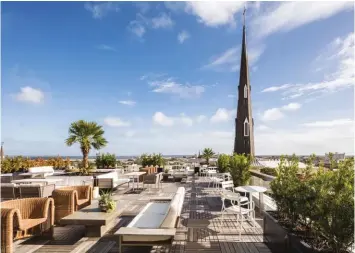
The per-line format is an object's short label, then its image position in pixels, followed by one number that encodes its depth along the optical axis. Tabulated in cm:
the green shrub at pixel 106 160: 1623
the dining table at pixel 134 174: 989
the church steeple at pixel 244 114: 2384
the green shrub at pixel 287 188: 337
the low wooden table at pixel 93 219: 426
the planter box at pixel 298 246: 263
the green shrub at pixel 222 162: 1280
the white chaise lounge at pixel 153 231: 327
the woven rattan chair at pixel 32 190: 641
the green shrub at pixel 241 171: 791
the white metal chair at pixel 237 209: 476
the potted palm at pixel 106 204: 474
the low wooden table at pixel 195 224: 517
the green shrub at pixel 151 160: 1542
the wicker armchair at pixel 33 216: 397
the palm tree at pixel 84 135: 1525
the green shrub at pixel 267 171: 1213
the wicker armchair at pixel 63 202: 519
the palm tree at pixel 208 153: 1998
